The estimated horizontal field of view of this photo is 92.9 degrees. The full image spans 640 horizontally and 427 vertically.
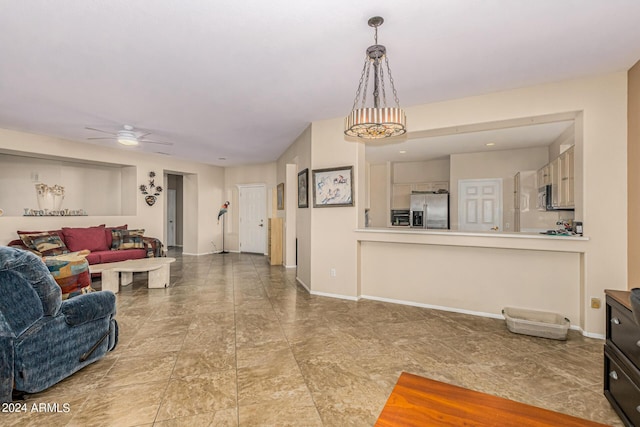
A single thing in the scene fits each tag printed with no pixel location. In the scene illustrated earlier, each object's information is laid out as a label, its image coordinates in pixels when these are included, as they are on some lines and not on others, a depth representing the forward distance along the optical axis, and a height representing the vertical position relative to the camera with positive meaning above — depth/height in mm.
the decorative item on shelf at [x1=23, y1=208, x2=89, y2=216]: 5339 -3
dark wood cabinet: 1597 -842
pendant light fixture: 2098 +651
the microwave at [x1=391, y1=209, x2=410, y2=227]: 6953 -141
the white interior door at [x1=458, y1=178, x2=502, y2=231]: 5973 +147
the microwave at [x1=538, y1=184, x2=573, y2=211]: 4059 +173
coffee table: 4402 -892
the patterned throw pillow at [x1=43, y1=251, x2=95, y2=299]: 2477 -514
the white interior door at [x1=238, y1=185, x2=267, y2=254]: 8336 -179
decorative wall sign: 6824 +484
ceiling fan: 4504 +1159
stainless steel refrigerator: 6320 +27
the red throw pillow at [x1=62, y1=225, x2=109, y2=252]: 5297 -476
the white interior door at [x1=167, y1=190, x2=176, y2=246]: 9898 -141
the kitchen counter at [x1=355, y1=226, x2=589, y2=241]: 3073 -252
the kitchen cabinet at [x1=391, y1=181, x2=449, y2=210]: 6782 +507
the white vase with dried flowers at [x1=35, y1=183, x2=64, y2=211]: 5430 +278
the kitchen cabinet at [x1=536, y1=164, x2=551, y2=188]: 4455 +537
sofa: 4797 -542
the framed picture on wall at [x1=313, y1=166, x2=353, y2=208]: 4152 +346
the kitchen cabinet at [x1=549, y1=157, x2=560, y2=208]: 3839 +389
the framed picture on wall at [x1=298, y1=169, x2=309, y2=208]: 4758 +370
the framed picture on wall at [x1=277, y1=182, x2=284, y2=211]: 6867 +360
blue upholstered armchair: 1876 -779
